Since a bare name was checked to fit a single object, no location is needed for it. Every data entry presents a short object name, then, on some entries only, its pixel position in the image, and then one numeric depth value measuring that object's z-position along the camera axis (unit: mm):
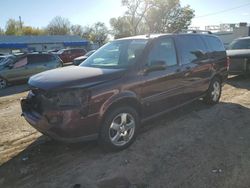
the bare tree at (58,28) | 60384
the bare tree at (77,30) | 62549
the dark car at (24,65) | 9909
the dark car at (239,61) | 7764
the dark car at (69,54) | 20912
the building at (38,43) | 33633
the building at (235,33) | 28312
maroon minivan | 2929
